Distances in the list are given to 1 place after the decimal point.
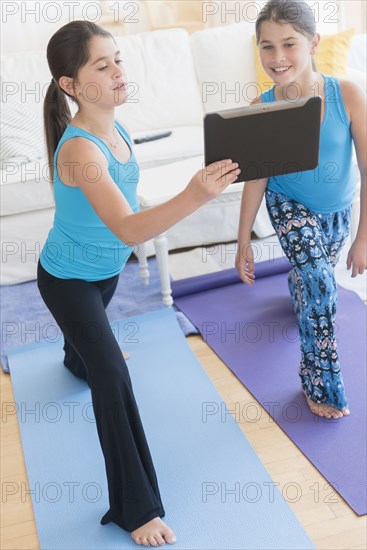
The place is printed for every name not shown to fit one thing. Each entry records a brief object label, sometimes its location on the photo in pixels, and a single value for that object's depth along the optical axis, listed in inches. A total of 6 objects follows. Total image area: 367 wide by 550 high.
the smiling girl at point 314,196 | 104.2
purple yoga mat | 105.0
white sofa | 154.8
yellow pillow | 174.8
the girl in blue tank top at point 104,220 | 92.6
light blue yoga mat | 97.7
